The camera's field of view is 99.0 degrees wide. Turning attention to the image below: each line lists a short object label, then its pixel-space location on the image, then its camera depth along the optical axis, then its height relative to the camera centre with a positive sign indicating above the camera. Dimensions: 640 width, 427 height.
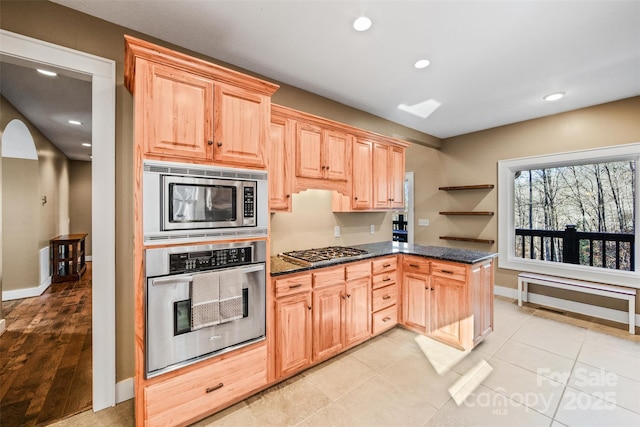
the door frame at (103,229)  2.00 -0.12
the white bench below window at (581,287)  3.26 -0.98
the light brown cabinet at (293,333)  2.24 -1.02
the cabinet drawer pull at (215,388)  1.87 -1.21
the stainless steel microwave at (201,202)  1.68 +0.07
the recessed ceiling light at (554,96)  3.28 +1.43
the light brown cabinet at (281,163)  2.54 +0.47
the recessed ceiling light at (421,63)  2.54 +1.42
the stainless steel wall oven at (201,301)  1.69 -0.59
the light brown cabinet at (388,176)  3.46 +0.48
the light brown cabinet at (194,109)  1.67 +0.71
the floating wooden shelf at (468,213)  4.56 +0.00
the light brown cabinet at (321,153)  2.74 +0.64
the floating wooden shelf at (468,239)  4.59 -0.47
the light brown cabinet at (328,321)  2.47 -1.01
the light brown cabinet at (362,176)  3.22 +0.44
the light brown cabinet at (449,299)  2.74 -0.93
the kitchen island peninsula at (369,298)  2.31 -0.86
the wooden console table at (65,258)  5.16 -0.86
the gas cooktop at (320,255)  2.60 -0.44
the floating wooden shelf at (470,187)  4.57 +0.45
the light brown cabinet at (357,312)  2.72 -1.01
